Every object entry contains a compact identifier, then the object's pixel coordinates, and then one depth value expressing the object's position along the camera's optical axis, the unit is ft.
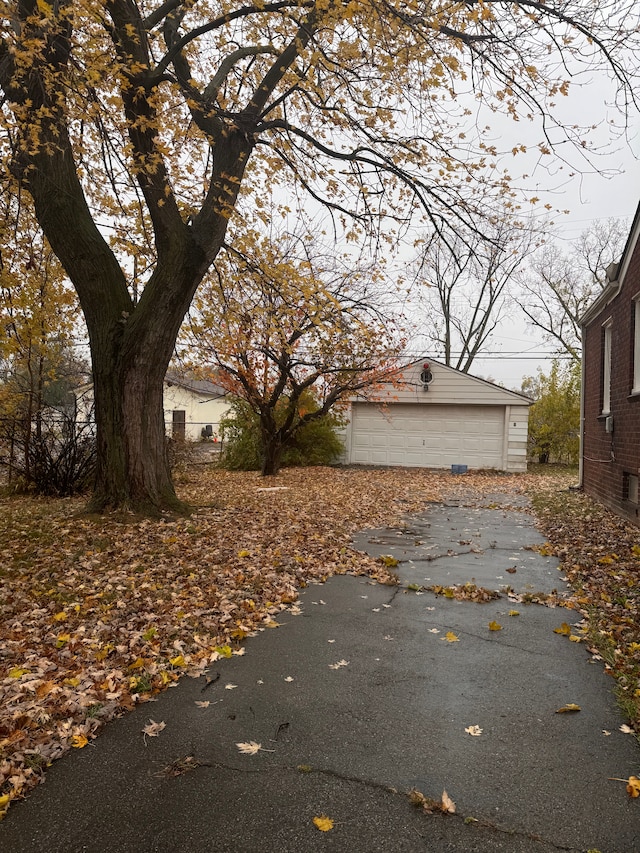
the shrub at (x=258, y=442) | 58.23
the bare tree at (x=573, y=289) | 90.38
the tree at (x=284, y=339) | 30.17
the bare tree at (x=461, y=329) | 100.83
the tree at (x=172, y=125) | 18.66
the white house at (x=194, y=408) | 114.01
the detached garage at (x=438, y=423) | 61.93
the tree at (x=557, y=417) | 68.90
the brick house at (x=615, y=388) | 27.27
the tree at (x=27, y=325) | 27.09
